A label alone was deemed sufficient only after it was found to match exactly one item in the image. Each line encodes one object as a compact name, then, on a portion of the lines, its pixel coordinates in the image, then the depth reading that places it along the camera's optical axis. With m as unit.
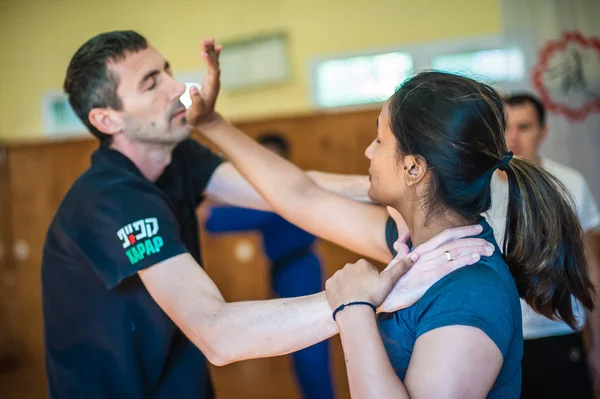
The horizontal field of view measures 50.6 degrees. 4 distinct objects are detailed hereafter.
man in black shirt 1.33
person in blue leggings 3.46
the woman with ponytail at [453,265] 1.04
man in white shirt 2.25
